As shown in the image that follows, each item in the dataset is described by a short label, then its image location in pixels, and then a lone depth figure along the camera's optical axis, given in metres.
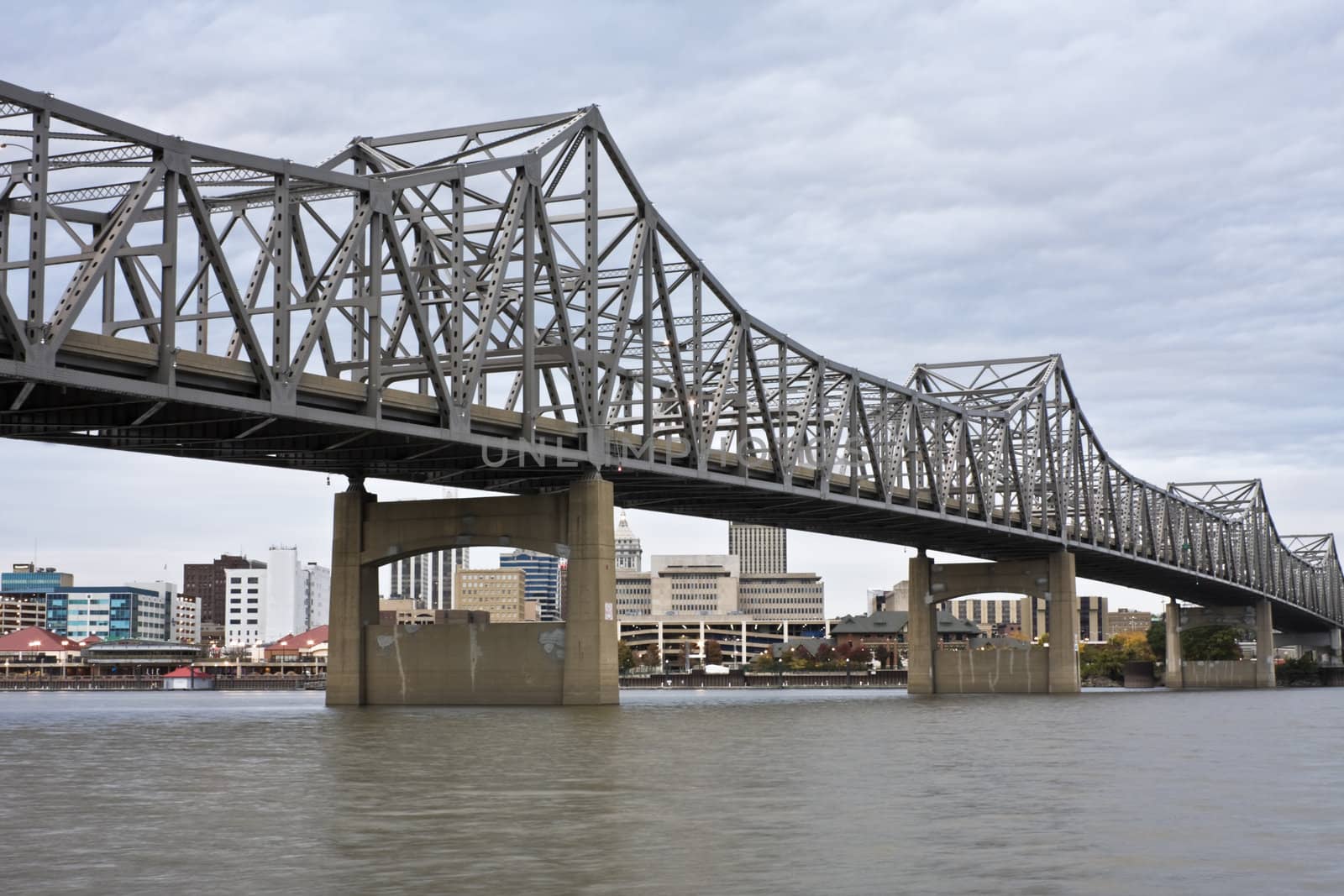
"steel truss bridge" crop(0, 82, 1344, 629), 44.53
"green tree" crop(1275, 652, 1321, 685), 197.88
